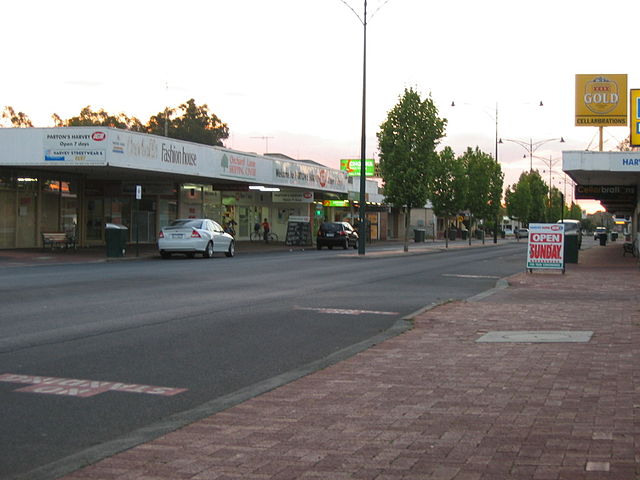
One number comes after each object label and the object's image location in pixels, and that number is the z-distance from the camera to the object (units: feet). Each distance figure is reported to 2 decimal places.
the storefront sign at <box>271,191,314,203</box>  180.24
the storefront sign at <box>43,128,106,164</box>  103.60
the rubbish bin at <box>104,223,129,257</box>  97.81
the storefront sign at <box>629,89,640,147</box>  111.65
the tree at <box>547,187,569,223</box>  390.83
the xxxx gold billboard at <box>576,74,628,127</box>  120.67
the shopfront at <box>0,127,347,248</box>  105.09
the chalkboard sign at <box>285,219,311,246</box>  161.48
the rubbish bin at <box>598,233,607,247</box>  216.80
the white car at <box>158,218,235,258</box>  101.30
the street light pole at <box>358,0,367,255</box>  118.62
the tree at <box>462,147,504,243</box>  219.41
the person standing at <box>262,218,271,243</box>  167.22
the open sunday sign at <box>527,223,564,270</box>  75.10
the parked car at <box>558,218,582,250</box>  168.14
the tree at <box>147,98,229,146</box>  302.45
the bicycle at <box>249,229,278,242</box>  178.60
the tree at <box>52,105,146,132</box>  296.71
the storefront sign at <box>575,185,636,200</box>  138.00
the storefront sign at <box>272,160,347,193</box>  156.56
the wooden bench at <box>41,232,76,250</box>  106.42
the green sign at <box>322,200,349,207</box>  208.13
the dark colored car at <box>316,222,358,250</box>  153.38
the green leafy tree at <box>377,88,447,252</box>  144.25
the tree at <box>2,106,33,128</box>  292.22
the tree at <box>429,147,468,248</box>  205.36
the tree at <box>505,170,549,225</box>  338.34
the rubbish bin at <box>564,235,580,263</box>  100.12
